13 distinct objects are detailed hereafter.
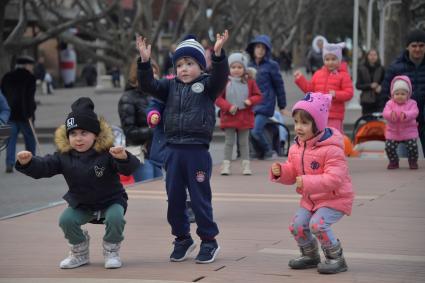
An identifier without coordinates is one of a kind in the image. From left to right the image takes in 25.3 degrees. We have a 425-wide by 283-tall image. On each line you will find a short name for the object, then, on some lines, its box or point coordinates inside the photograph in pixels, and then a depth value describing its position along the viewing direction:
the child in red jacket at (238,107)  13.14
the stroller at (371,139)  15.34
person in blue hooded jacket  14.54
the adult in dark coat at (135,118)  11.41
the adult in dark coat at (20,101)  15.90
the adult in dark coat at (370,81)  17.99
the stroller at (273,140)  15.17
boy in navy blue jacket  7.12
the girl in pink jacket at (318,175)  6.49
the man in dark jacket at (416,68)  12.90
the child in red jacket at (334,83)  12.88
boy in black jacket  6.91
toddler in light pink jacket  12.63
